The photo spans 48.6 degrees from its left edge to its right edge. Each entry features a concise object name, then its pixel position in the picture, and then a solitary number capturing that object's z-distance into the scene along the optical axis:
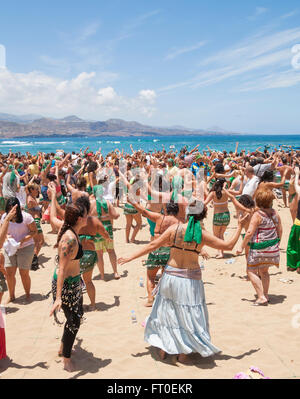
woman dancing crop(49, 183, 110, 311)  4.69
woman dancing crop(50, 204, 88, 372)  3.55
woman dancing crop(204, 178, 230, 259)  7.86
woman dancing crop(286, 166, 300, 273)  6.68
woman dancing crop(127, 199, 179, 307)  4.55
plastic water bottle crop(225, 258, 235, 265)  7.66
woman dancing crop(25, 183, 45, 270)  7.49
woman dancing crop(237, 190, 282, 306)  5.15
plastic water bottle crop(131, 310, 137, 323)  4.94
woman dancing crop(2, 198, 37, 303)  5.53
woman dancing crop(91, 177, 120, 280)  6.28
